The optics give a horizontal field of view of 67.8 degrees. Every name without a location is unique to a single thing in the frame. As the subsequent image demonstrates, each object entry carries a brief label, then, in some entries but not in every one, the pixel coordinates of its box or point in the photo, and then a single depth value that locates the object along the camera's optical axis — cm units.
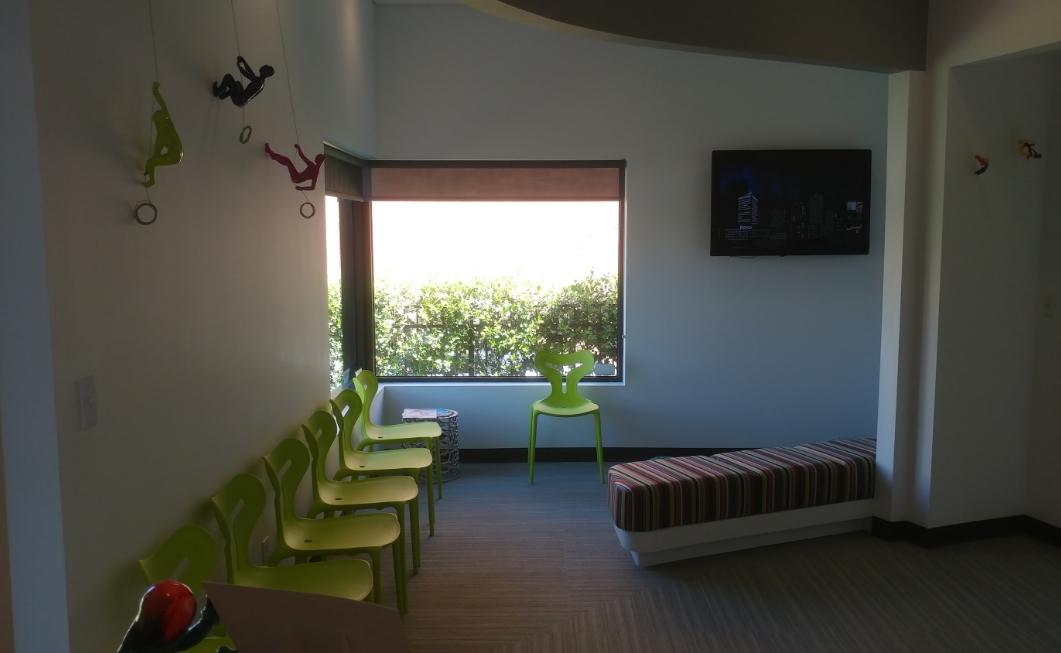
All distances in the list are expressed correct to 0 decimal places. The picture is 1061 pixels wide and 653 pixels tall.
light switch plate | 195
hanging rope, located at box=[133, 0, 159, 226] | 226
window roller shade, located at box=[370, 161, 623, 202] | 581
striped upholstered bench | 403
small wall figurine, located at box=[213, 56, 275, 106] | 283
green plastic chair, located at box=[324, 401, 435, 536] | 418
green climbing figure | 226
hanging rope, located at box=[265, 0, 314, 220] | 358
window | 584
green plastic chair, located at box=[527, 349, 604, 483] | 573
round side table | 554
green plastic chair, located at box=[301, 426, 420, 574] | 364
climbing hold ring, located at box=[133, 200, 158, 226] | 225
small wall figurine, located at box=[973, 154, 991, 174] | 409
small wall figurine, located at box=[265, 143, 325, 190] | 338
